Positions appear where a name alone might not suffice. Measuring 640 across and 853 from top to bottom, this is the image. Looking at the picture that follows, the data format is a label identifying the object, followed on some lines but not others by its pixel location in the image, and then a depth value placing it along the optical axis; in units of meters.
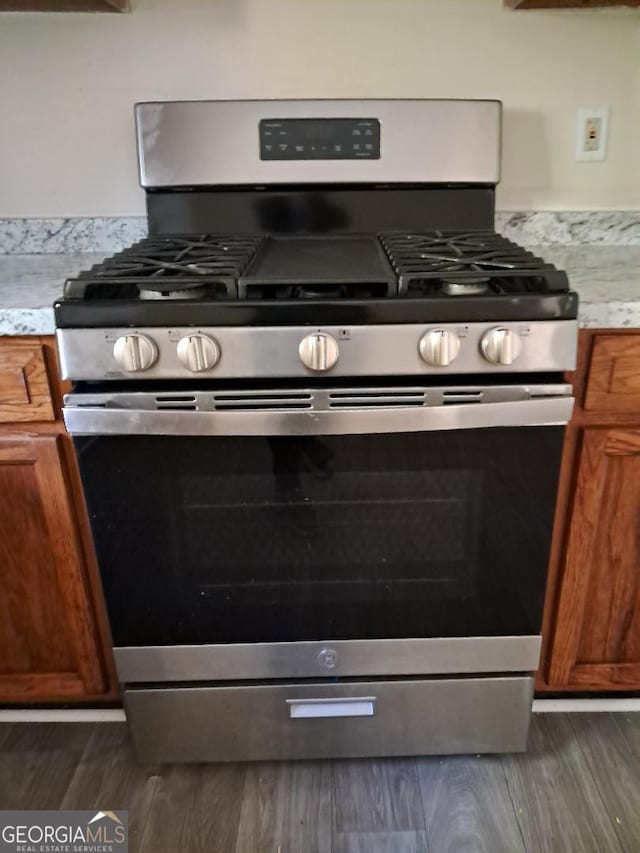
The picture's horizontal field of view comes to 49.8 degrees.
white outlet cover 1.44
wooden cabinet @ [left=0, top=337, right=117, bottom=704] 1.09
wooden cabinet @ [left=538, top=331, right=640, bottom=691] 1.07
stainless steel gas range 0.95
